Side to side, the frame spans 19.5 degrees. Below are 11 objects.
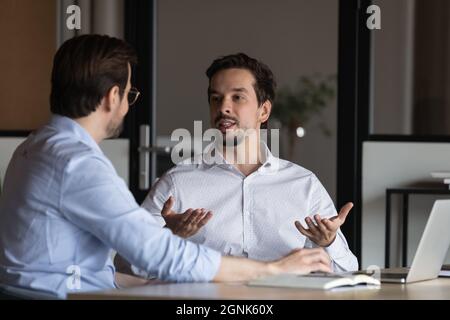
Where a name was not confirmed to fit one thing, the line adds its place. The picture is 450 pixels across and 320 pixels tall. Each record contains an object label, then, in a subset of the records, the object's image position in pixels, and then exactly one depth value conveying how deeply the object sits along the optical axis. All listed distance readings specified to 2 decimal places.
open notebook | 3.07
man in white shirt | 4.38
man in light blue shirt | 2.99
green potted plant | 10.09
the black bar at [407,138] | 6.77
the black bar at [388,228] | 6.66
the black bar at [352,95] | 6.87
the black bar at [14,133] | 7.31
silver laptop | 3.38
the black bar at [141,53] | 7.20
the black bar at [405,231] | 6.62
